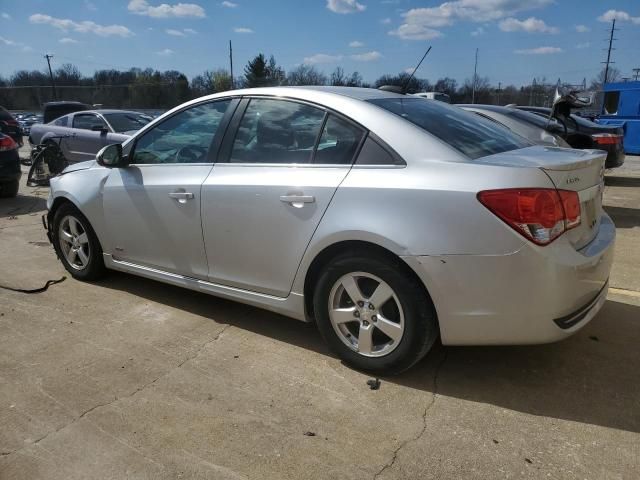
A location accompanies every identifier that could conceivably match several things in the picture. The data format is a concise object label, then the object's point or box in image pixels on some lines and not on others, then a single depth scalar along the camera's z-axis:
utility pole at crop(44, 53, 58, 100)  54.24
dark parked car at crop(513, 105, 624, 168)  8.98
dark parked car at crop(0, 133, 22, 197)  9.22
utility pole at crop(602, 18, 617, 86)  60.19
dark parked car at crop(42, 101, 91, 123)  17.67
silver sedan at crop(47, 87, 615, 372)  2.59
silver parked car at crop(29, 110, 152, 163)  10.63
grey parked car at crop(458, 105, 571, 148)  7.50
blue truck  15.10
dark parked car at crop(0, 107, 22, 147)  14.68
